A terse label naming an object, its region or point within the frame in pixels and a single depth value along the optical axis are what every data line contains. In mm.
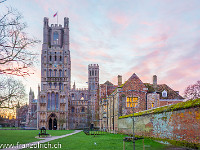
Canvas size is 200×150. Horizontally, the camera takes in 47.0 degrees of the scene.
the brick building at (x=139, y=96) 33500
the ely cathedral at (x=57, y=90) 80938
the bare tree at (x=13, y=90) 23558
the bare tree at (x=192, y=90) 43559
